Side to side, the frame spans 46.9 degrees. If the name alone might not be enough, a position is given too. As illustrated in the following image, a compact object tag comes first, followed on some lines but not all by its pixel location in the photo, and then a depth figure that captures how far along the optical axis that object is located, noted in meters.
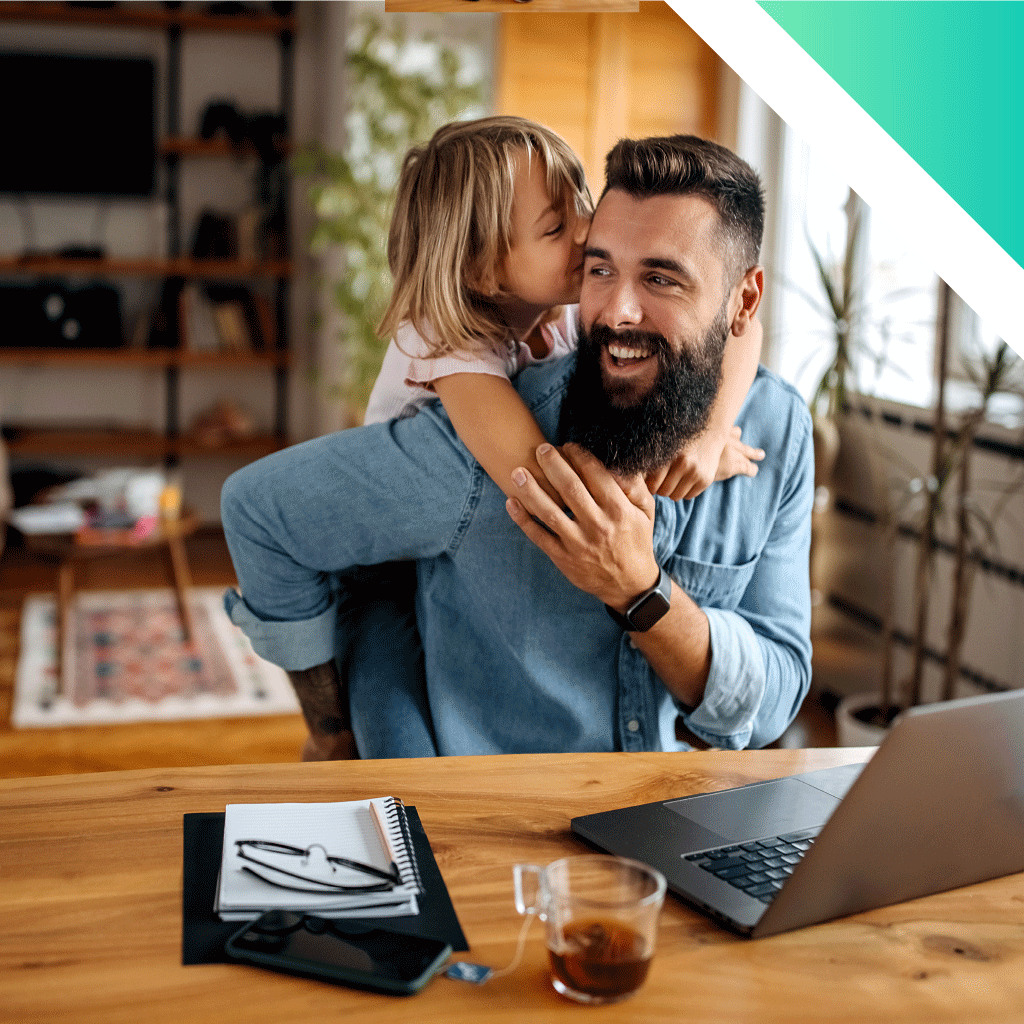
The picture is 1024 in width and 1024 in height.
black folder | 0.81
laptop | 0.81
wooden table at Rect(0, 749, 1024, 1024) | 0.75
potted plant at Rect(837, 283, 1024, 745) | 2.73
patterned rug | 3.49
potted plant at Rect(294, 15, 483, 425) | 4.60
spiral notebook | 0.86
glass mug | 0.74
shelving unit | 5.41
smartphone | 0.76
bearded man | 1.27
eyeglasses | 0.88
